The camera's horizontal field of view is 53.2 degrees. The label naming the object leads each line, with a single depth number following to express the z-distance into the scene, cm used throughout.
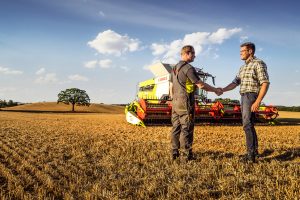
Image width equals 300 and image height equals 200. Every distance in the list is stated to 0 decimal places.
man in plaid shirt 528
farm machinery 1403
